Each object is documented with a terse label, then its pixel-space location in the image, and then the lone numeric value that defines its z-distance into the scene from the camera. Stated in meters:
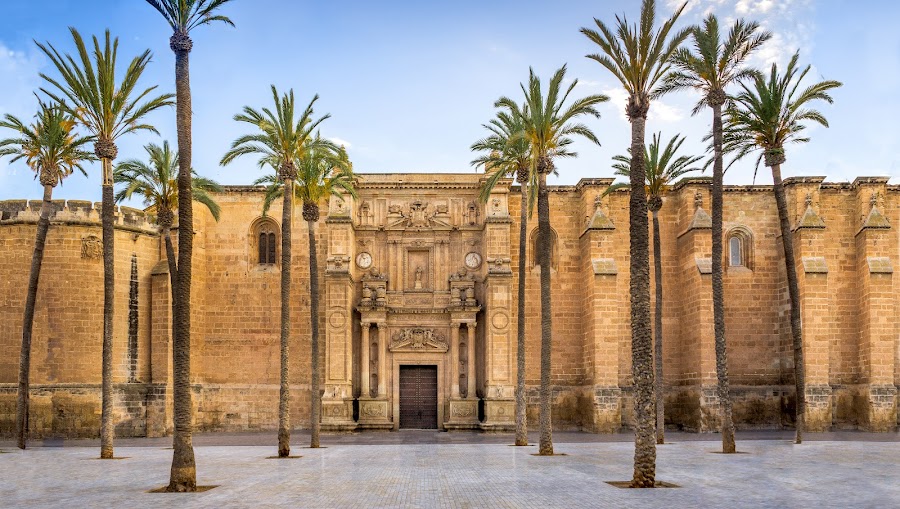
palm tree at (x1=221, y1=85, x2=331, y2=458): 23.58
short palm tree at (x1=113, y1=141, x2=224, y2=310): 27.41
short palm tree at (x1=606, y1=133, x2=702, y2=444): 28.16
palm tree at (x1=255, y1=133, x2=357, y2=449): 25.41
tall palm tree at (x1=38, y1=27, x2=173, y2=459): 22.52
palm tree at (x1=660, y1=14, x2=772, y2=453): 23.06
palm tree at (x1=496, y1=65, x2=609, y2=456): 24.11
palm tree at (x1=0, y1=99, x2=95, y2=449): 26.53
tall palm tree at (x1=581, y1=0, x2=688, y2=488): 15.70
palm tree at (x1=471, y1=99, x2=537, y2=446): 25.64
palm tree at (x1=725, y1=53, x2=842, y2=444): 25.47
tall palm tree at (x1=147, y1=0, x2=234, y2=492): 15.20
